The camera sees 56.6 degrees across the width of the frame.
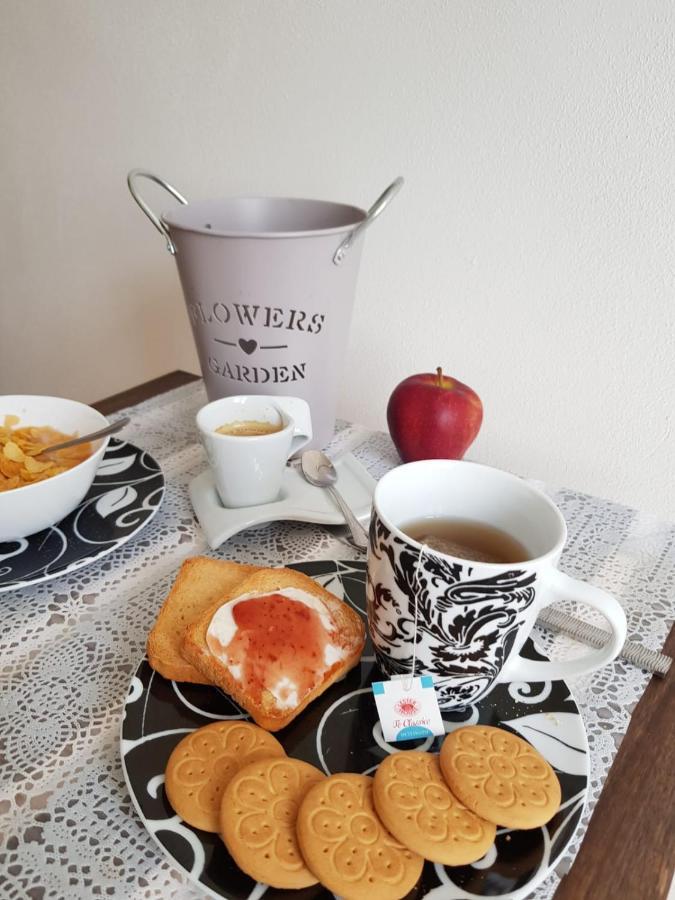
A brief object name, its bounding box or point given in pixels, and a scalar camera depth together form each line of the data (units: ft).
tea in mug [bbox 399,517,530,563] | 1.36
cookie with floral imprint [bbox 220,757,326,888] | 0.94
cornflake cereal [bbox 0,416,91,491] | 1.82
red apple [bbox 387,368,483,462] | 2.32
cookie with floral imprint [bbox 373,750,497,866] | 0.96
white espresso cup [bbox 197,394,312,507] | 1.86
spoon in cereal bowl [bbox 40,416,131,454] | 1.91
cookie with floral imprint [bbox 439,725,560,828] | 1.02
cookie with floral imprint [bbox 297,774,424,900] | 0.92
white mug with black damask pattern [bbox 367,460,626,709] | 1.14
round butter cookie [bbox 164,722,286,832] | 1.03
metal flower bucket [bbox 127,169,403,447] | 1.99
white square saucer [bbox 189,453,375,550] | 1.92
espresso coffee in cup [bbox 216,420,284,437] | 2.04
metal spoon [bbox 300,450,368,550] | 1.93
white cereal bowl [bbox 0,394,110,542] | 1.62
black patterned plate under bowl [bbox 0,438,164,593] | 1.66
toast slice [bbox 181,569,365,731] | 1.22
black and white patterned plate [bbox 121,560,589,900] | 0.95
